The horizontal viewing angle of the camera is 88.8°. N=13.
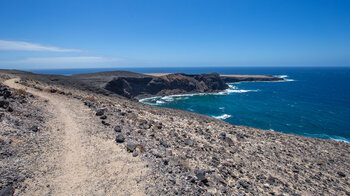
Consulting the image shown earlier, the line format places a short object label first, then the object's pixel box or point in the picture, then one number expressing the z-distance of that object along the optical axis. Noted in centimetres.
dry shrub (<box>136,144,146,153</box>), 743
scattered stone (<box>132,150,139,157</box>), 705
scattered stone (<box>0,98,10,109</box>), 884
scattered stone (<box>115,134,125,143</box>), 805
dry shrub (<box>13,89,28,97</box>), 1138
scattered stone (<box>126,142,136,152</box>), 738
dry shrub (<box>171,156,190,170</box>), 695
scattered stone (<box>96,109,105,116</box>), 1114
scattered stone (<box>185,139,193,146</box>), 981
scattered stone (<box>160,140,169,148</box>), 882
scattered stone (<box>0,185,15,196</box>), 452
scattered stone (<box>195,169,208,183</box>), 635
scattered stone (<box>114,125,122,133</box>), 921
